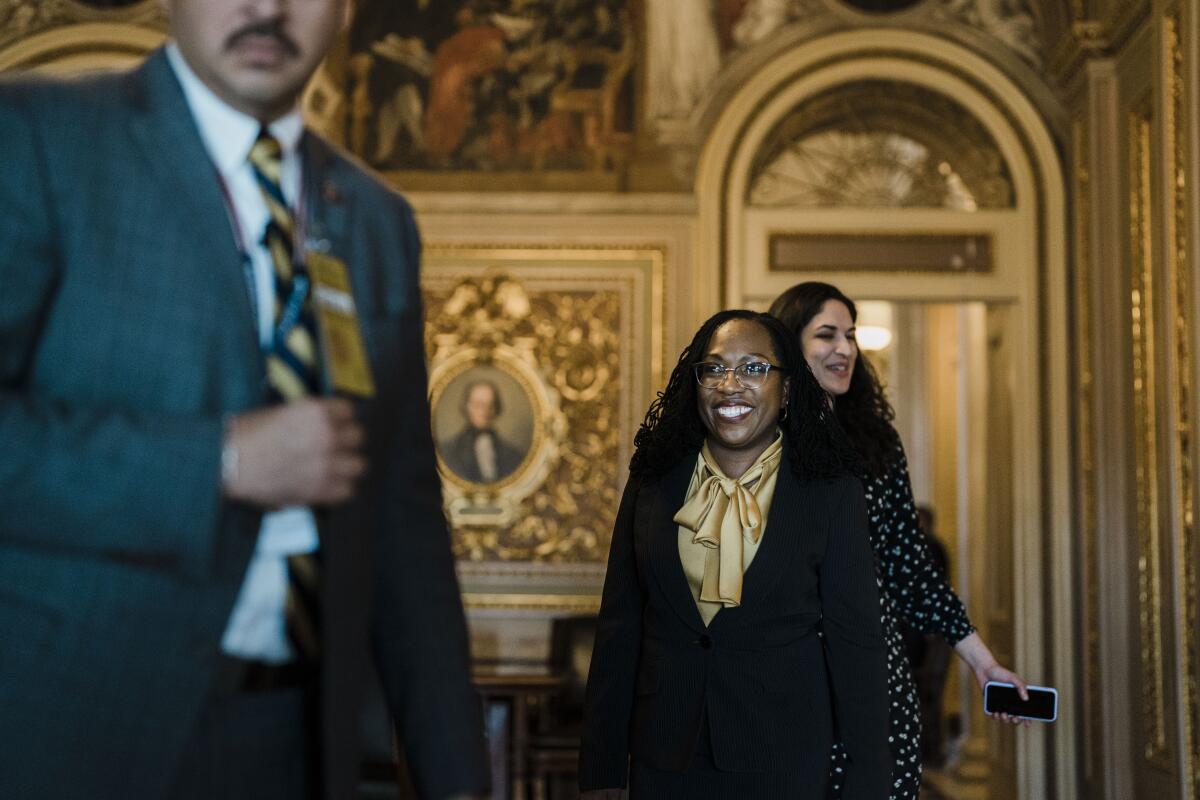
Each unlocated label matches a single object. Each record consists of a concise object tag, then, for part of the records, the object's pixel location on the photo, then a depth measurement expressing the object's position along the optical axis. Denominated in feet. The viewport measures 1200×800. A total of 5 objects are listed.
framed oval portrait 29.30
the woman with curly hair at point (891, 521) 12.91
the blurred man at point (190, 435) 4.10
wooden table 24.20
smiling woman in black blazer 11.05
